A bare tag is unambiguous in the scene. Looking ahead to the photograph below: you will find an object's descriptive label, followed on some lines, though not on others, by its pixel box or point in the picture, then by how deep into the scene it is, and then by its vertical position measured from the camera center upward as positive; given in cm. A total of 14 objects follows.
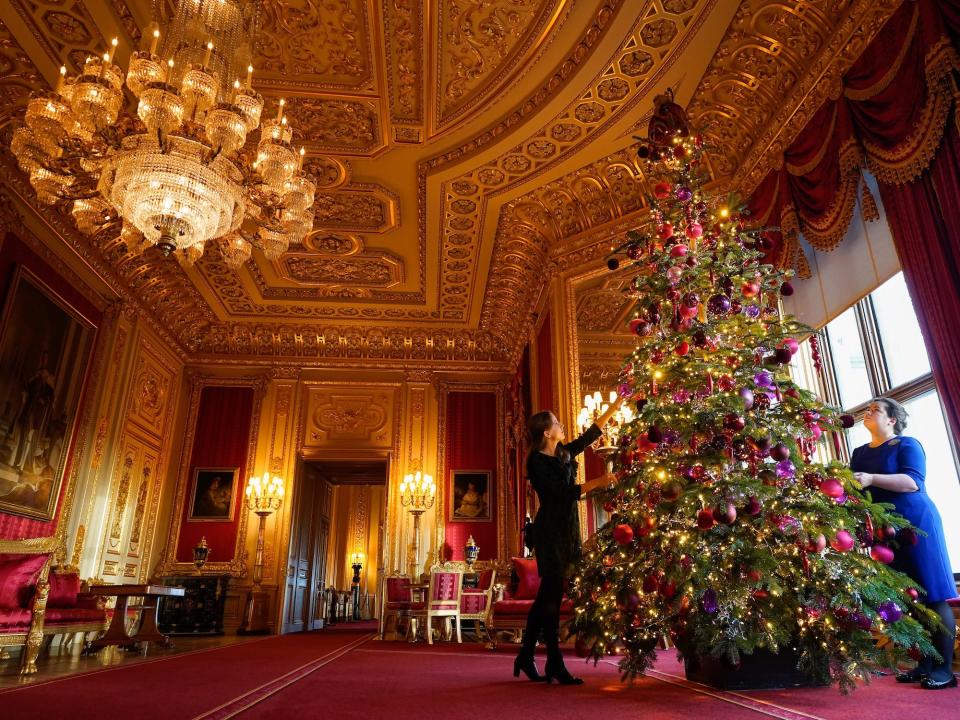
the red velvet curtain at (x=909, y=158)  339 +248
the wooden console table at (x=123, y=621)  563 -34
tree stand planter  263 -39
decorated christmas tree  253 +29
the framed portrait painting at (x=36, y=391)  607 +194
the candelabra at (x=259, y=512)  874 +98
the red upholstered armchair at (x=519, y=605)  554 -22
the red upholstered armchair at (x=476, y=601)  711 -26
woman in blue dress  273 +18
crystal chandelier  402 +284
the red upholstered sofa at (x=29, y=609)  413 -18
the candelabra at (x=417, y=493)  959 +129
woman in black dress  296 +18
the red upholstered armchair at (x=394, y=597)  789 -21
